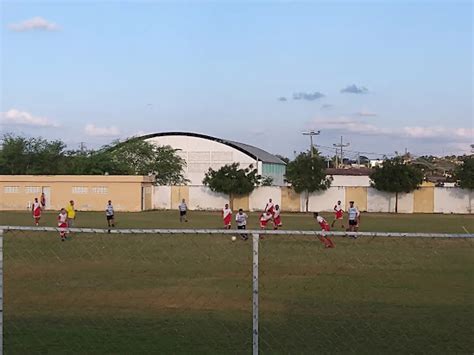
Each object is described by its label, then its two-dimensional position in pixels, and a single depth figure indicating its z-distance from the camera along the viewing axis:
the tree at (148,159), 81.38
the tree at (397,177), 62.34
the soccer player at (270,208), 30.83
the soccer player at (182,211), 44.65
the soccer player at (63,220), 26.97
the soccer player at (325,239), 24.77
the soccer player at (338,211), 35.03
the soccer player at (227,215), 31.73
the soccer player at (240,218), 28.17
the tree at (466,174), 61.92
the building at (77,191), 61.56
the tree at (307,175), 63.78
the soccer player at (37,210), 35.47
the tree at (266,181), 74.56
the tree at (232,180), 64.25
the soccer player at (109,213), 36.98
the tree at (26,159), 77.19
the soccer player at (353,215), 31.84
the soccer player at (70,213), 33.17
